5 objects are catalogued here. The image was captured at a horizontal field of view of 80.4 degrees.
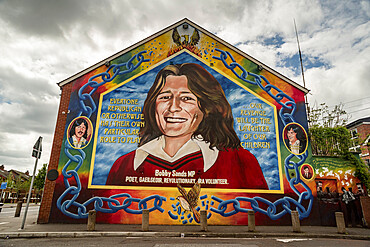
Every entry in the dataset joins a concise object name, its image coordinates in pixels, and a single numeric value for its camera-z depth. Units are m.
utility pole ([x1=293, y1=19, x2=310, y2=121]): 21.20
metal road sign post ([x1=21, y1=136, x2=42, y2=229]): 10.55
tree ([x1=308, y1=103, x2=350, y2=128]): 20.22
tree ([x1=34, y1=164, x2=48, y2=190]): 40.62
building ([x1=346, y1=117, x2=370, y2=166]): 29.23
